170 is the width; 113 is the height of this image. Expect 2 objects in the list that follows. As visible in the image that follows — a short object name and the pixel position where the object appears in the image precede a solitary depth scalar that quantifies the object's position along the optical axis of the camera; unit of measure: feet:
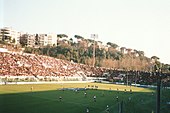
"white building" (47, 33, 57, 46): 465.88
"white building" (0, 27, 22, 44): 324.09
